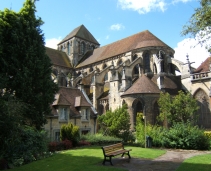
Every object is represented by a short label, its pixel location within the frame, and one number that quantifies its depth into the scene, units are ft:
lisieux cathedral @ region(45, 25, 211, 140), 73.90
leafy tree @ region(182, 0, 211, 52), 31.01
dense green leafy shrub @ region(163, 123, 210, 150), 57.26
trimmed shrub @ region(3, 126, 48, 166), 39.40
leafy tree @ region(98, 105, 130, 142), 69.82
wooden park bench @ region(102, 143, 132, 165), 34.30
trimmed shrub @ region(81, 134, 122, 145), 62.54
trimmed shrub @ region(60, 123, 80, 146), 58.03
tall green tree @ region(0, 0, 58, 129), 50.29
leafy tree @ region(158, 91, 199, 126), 77.51
